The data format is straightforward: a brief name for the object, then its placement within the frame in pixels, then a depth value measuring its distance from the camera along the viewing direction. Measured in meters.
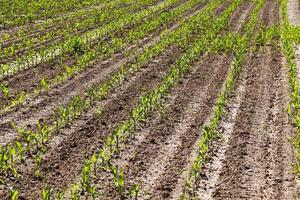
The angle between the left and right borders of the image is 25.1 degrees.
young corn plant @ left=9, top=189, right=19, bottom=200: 9.57
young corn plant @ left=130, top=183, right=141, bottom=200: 10.06
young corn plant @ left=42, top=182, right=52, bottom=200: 9.56
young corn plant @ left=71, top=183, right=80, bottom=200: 9.63
